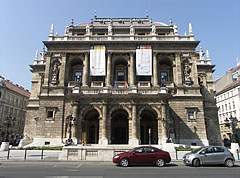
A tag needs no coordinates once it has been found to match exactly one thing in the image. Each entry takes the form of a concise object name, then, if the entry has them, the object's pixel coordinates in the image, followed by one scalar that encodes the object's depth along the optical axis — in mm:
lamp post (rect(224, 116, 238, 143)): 23880
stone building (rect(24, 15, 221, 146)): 28734
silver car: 13703
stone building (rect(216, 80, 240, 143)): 45781
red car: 13586
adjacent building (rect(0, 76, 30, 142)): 52656
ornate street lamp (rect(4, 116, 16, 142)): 26072
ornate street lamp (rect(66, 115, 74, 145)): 23825
